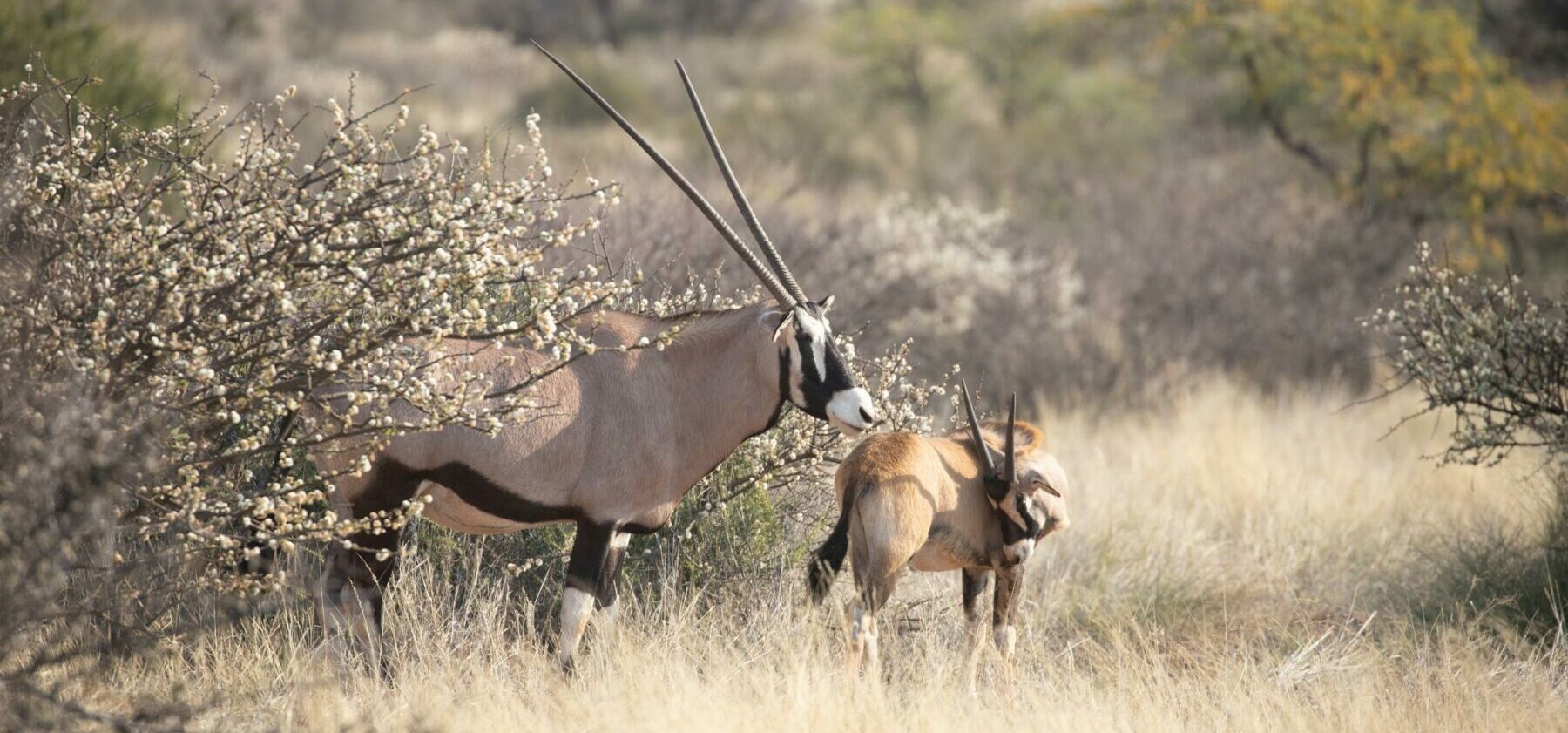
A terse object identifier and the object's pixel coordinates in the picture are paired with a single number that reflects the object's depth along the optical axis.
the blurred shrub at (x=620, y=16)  70.31
